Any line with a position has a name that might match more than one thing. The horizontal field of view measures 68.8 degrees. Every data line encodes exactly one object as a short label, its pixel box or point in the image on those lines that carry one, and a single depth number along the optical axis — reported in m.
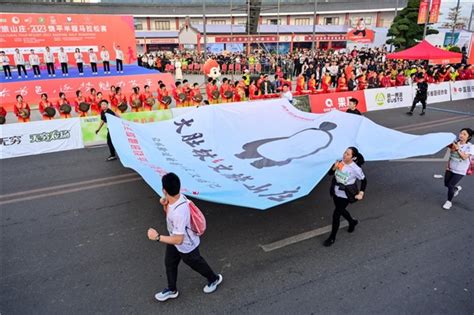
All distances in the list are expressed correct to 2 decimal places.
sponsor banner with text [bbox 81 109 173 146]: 11.02
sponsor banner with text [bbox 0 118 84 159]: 9.93
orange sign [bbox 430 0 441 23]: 23.05
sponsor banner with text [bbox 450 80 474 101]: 19.04
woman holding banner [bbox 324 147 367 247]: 5.10
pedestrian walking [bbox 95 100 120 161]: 9.28
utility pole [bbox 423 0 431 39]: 22.70
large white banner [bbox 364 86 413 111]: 16.27
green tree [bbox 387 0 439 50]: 33.28
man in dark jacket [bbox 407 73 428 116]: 14.39
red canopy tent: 17.67
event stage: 17.48
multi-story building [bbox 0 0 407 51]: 51.66
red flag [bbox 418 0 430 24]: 23.38
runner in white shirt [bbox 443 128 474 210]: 6.23
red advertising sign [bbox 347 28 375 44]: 36.50
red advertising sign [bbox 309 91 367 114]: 14.55
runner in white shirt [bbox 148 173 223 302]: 3.63
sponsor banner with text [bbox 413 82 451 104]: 18.13
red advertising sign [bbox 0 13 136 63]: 19.97
